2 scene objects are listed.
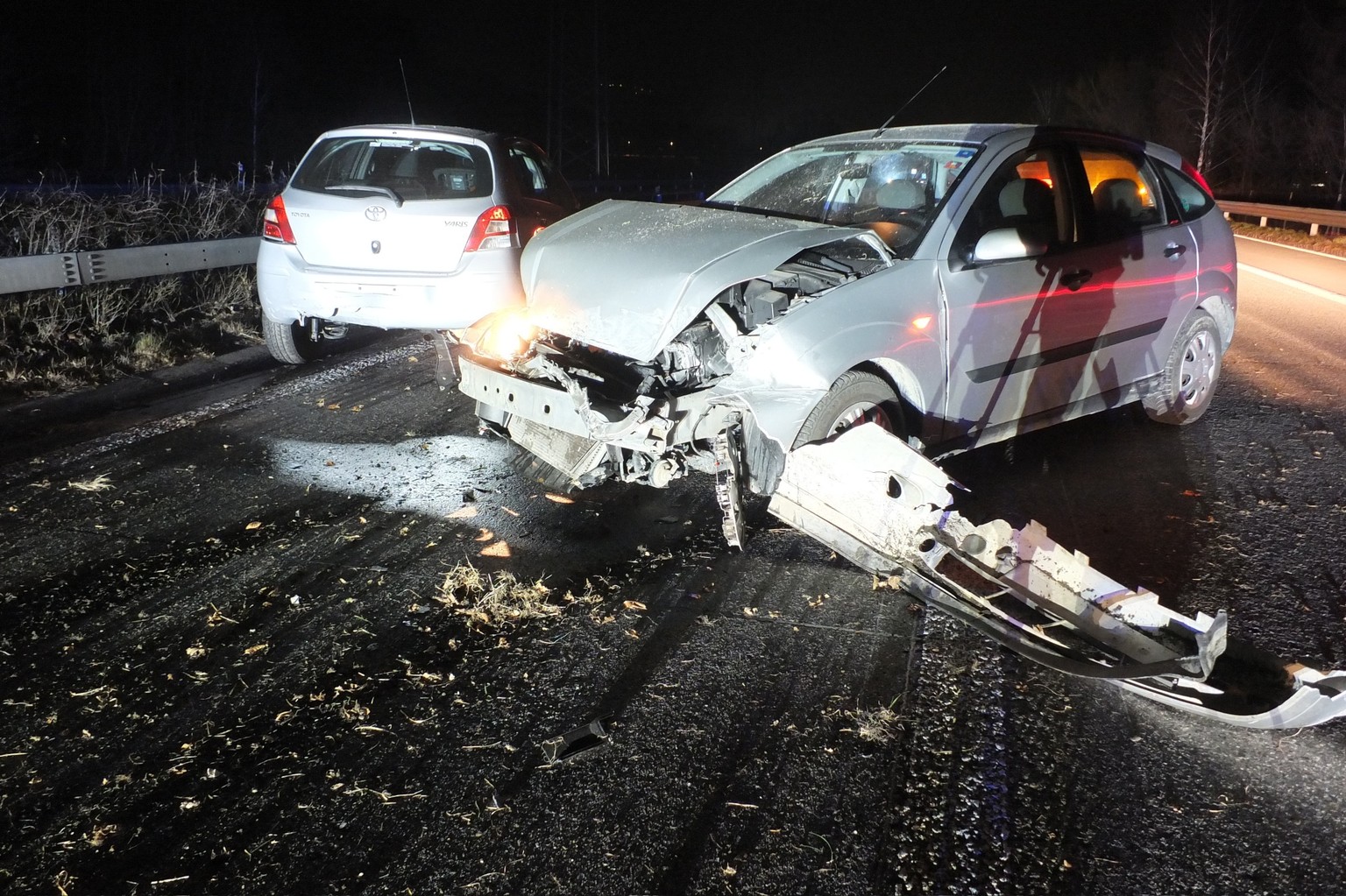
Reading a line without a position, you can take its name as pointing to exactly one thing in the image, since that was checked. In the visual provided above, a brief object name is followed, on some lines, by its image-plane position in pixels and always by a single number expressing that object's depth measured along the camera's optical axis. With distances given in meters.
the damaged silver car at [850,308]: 4.12
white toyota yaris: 6.63
